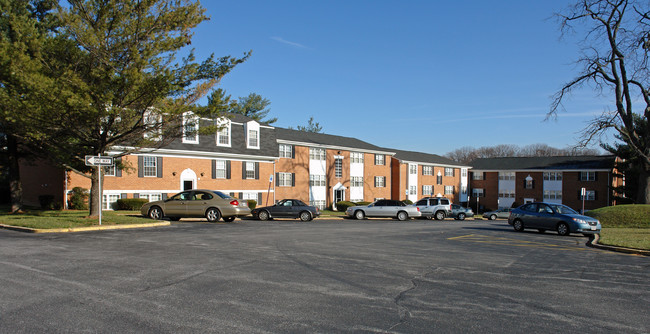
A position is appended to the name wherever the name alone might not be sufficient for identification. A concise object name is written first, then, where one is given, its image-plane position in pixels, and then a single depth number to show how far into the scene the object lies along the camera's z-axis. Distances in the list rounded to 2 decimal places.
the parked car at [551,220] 19.39
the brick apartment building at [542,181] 57.53
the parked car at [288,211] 26.33
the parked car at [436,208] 34.56
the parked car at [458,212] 38.66
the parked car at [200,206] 21.89
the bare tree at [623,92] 29.56
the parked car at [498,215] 46.69
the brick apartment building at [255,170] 28.39
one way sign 17.48
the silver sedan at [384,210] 31.62
